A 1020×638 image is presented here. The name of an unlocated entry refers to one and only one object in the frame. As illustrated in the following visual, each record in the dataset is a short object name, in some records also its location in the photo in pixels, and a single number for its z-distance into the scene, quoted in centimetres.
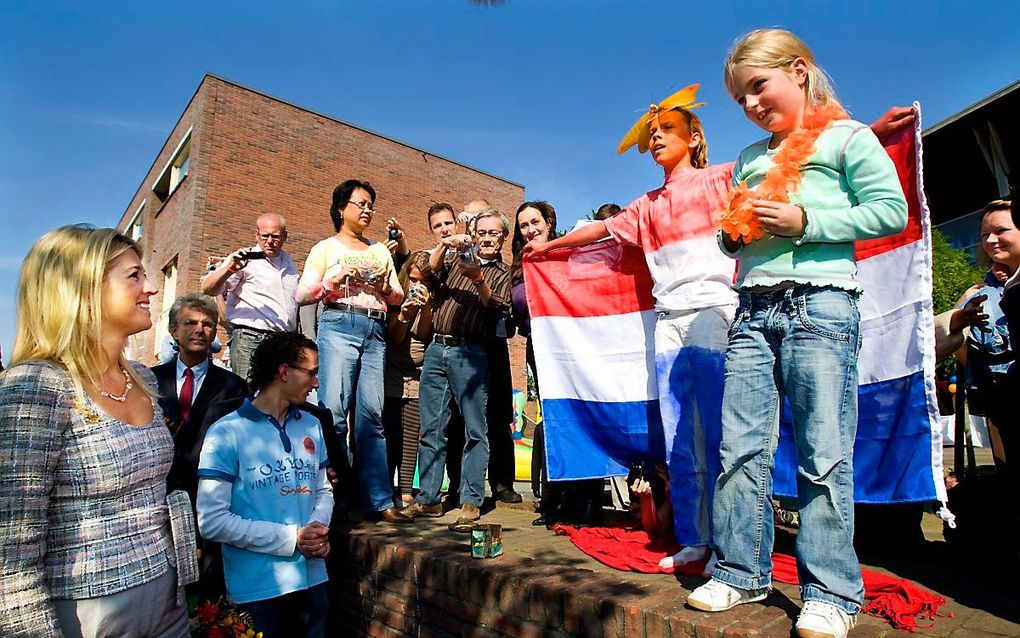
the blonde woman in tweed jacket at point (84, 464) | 164
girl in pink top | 282
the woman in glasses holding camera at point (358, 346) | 423
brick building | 1791
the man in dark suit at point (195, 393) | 344
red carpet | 223
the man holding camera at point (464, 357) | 422
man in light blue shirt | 295
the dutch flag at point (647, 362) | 264
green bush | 1382
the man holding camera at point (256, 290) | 438
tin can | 319
